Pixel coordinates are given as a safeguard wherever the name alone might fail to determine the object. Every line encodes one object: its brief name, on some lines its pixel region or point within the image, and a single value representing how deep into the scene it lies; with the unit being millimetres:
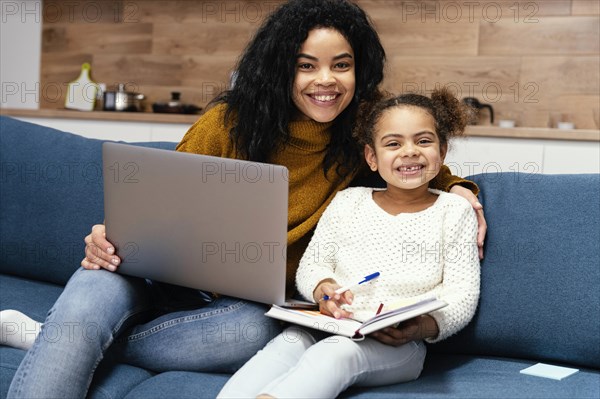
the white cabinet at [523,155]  2707
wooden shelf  2699
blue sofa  1457
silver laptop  1426
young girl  1398
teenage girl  1550
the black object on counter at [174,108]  3586
